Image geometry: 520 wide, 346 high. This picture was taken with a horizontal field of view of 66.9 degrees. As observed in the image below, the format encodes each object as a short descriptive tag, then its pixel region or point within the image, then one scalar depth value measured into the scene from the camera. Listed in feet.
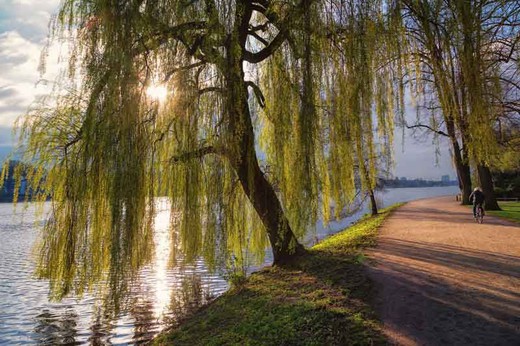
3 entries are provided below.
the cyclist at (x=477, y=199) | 46.85
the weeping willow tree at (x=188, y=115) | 20.22
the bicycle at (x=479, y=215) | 46.96
